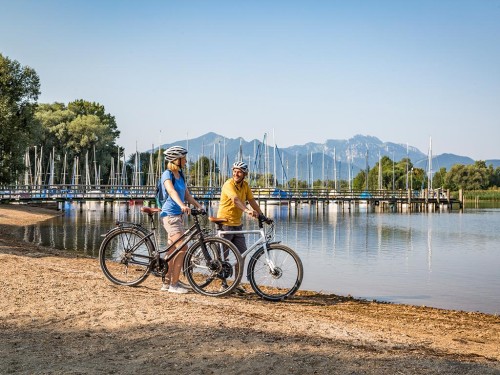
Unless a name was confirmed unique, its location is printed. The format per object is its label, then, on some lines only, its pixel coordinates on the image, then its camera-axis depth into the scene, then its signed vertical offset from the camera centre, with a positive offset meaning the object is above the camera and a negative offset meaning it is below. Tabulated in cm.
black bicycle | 900 -91
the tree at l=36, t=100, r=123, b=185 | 7456 +746
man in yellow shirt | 945 -10
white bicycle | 908 -104
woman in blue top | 906 -15
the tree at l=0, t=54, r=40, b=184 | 3903 +543
